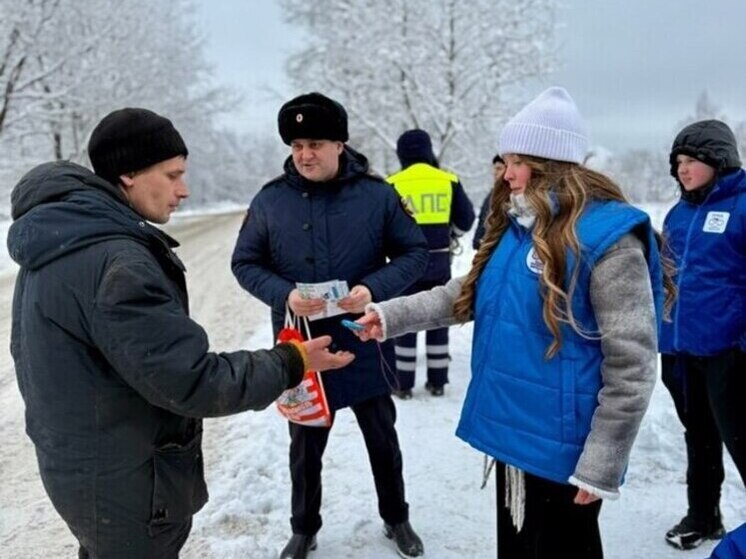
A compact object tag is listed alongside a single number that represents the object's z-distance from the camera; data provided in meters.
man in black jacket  1.68
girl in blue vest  1.91
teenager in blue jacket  2.97
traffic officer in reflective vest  5.59
